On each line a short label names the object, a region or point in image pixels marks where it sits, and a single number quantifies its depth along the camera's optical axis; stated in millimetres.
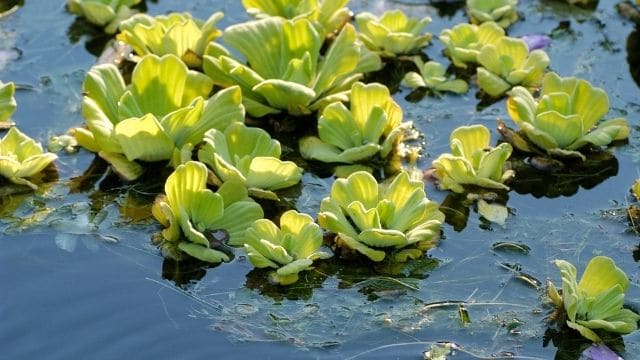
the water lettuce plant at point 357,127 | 7059
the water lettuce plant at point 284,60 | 7492
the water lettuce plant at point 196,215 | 6168
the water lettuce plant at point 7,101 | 7258
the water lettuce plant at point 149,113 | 6789
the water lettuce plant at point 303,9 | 8398
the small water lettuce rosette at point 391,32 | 8250
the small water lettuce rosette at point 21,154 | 6711
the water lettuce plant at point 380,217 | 6125
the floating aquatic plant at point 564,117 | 7082
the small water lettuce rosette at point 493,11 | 8820
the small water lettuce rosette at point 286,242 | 6020
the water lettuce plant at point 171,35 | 7867
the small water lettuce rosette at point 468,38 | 8234
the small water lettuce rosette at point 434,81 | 8031
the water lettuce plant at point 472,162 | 6707
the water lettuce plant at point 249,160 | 6551
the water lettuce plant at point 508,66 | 7879
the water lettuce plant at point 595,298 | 5625
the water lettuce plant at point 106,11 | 8625
